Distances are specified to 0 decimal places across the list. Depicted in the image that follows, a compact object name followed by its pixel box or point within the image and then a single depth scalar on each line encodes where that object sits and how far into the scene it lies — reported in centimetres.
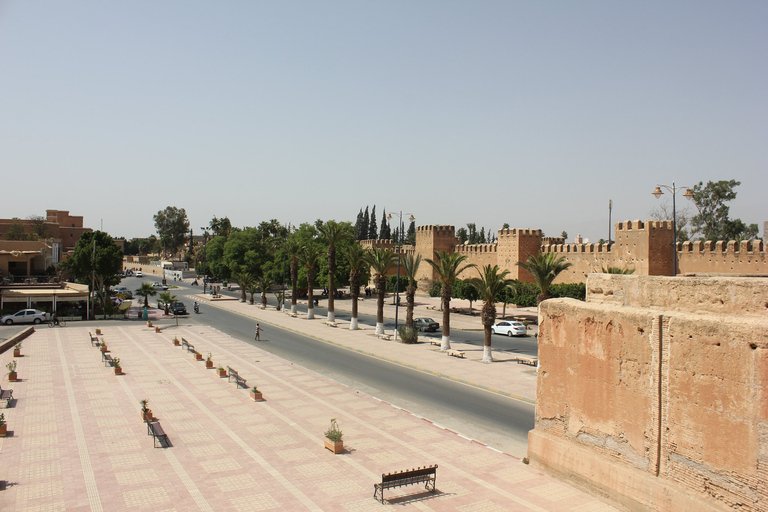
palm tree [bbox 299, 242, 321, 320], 4172
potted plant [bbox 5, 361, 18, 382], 2019
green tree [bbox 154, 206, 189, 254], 11651
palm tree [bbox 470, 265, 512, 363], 2577
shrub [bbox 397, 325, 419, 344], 3145
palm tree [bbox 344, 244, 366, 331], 3616
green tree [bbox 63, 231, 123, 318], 4122
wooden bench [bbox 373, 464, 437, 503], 1094
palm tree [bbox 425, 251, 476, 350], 2845
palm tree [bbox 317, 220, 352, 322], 3931
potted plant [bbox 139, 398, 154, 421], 1494
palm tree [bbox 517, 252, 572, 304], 2584
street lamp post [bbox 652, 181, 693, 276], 2289
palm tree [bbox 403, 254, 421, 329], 3191
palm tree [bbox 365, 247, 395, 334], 3431
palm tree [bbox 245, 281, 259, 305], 5414
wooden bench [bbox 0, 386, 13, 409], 1730
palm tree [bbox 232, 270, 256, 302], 5509
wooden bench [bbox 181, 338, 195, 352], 2741
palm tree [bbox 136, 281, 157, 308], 4383
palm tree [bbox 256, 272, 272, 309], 4969
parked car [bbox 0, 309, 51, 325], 3672
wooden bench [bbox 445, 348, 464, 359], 2705
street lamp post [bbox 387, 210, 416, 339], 3679
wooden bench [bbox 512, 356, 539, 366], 2466
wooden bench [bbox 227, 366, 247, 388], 2028
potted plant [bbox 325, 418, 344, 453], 1349
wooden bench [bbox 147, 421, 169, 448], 1393
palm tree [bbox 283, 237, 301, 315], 4458
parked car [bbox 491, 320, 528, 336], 3500
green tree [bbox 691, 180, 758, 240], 5597
